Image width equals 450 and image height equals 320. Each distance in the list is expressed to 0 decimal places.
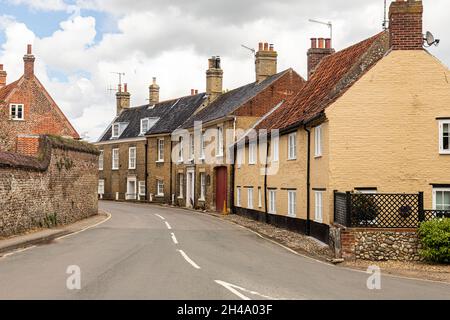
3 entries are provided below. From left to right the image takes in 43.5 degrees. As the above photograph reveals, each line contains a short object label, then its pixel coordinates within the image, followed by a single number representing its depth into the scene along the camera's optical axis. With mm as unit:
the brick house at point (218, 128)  40688
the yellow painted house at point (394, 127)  20859
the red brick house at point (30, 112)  41250
